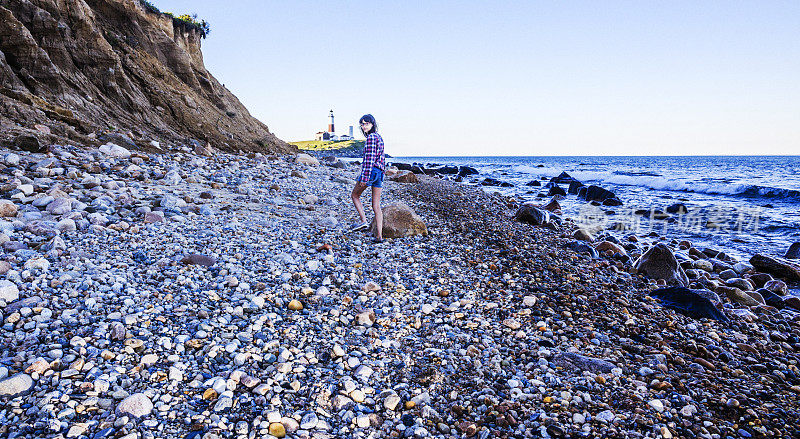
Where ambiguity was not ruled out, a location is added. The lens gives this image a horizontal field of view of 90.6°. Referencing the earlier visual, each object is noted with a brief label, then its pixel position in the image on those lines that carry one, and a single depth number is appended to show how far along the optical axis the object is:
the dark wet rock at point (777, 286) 6.92
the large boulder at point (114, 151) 11.13
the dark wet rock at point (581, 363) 3.60
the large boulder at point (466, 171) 39.25
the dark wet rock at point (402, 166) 37.10
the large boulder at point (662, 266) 6.74
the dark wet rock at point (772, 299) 6.25
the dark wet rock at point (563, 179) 34.50
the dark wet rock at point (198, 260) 5.18
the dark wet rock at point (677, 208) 17.27
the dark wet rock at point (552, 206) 16.82
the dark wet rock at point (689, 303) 5.01
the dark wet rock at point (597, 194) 20.73
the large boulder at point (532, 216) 11.27
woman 7.30
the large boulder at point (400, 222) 7.91
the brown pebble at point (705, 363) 3.79
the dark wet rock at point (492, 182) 29.42
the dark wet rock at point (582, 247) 8.20
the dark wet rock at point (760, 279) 7.60
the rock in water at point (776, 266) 7.84
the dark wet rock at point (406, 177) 24.03
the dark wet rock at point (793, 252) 9.66
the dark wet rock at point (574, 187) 26.43
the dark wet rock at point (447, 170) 41.09
